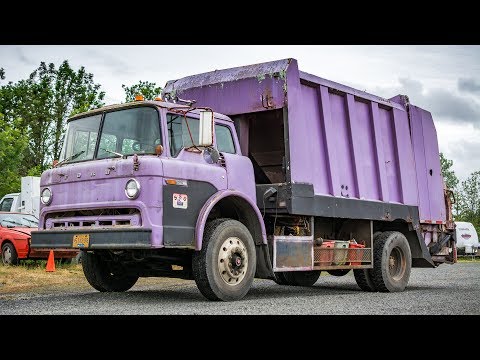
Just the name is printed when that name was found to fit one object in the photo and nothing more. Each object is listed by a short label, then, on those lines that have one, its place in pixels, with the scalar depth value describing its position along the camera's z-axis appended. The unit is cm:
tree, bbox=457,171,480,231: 5806
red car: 1605
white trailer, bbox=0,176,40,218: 2158
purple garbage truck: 848
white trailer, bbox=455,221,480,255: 3406
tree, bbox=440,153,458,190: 6112
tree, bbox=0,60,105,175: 3303
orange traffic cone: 1490
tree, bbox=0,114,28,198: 2780
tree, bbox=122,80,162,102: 3103
